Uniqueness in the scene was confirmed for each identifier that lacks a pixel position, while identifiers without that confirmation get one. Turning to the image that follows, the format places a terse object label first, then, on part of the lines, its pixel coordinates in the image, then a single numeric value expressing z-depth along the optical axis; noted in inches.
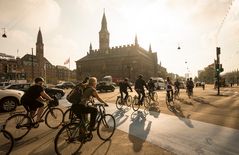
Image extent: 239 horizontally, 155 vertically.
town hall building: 3499.0
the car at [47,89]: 703.5
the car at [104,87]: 1279.5
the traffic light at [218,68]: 927.7
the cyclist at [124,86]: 537.0
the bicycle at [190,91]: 819.1
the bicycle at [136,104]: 502.8
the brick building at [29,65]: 3777.1
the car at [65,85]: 1839.0
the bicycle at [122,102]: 524.9
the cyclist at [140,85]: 526.0
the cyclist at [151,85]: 652.3
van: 1521.9
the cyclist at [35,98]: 281.9
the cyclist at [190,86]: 826.8
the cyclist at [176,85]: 804.0
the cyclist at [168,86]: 602.9
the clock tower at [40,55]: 4170.8
